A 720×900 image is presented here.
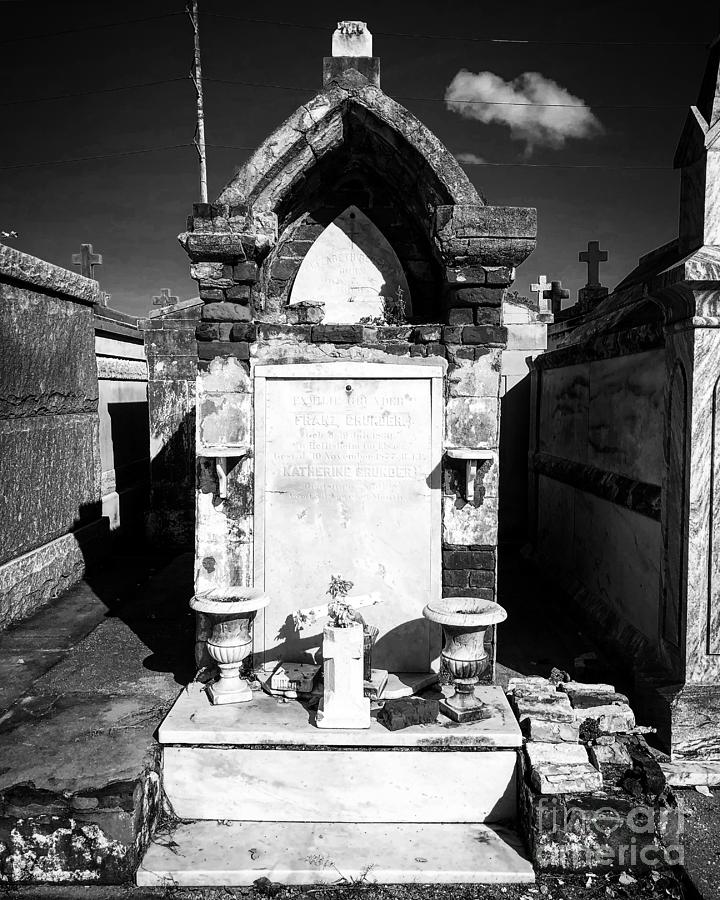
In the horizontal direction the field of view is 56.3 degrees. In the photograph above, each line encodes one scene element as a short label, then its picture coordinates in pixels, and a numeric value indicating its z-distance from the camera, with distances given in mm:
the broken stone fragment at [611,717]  4426
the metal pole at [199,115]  14250
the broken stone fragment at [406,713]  4250
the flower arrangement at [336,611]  4418
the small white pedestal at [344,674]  4320
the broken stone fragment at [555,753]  4012
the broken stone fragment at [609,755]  4098
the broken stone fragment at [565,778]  3822
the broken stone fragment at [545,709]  4426
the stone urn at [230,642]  4551
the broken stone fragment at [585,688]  4770
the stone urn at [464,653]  4379
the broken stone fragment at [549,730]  4215
